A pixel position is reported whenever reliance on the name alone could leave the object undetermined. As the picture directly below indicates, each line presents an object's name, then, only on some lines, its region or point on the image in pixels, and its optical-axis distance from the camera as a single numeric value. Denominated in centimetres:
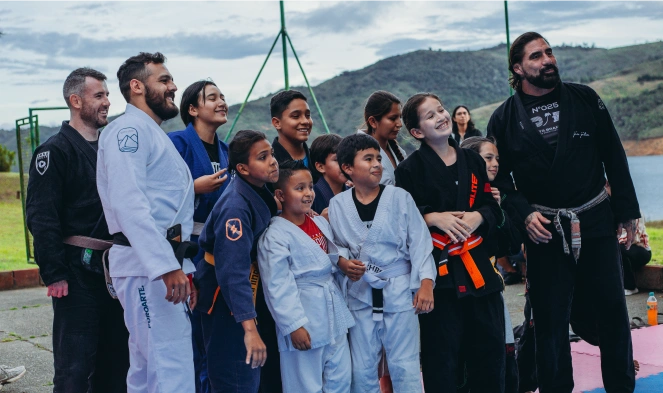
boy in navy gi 338
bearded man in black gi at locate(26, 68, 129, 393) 379
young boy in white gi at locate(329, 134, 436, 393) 370
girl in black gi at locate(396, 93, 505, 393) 376
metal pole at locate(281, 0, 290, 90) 830
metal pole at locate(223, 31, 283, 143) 829
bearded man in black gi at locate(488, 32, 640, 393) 411
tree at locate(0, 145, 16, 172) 2458
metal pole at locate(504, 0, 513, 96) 924
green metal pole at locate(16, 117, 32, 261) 1027
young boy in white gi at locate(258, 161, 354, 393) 353
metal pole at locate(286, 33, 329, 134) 827
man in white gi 319
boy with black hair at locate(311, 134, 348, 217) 445
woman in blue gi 410
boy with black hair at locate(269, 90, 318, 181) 445
